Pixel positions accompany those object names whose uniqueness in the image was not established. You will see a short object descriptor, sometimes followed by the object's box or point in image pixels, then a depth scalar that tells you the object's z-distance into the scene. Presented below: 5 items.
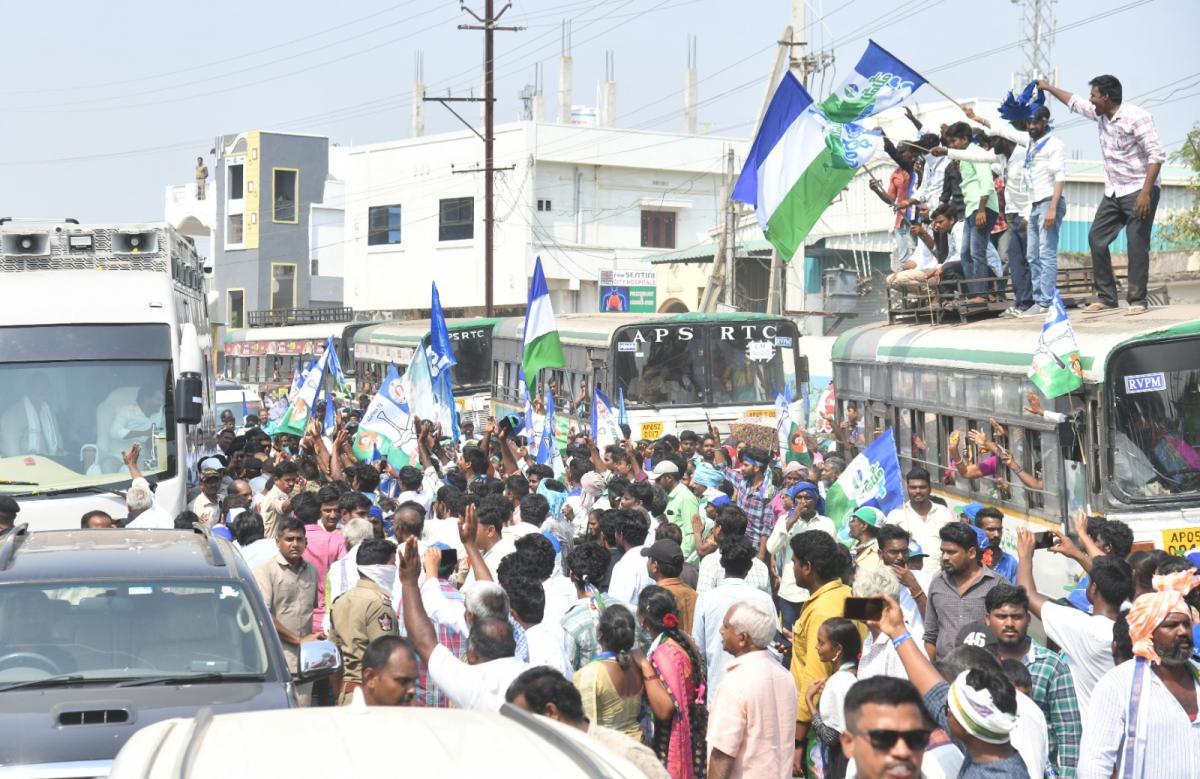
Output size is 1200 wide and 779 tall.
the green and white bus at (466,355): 33.84
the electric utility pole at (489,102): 40.38
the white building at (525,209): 55.44
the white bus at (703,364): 23.56
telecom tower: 46.16
